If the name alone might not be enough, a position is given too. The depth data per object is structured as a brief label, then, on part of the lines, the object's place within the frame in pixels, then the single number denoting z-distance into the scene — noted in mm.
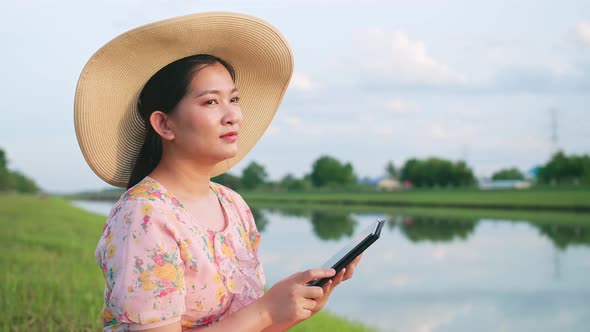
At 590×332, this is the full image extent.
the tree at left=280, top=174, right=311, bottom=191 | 79569
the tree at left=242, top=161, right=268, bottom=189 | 71625
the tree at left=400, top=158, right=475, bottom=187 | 66000
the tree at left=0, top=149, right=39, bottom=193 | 50934
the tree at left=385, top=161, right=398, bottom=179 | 98169
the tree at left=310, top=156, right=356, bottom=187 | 74188
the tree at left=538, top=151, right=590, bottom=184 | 49688
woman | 1361
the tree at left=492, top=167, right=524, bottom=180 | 99938
